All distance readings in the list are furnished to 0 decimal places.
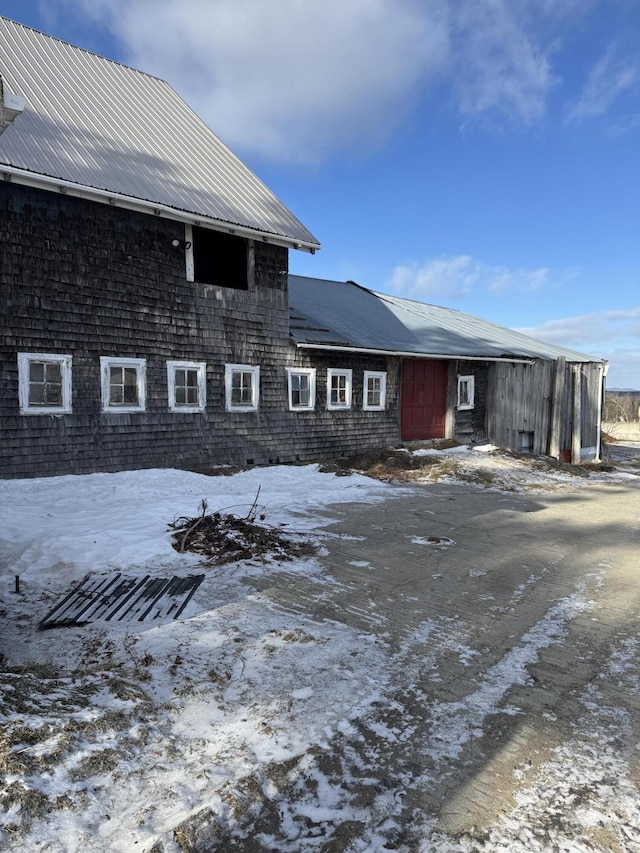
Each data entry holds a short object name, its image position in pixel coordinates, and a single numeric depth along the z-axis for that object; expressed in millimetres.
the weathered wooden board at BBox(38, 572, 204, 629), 4531
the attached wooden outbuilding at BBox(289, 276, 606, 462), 16484
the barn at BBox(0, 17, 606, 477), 10031
